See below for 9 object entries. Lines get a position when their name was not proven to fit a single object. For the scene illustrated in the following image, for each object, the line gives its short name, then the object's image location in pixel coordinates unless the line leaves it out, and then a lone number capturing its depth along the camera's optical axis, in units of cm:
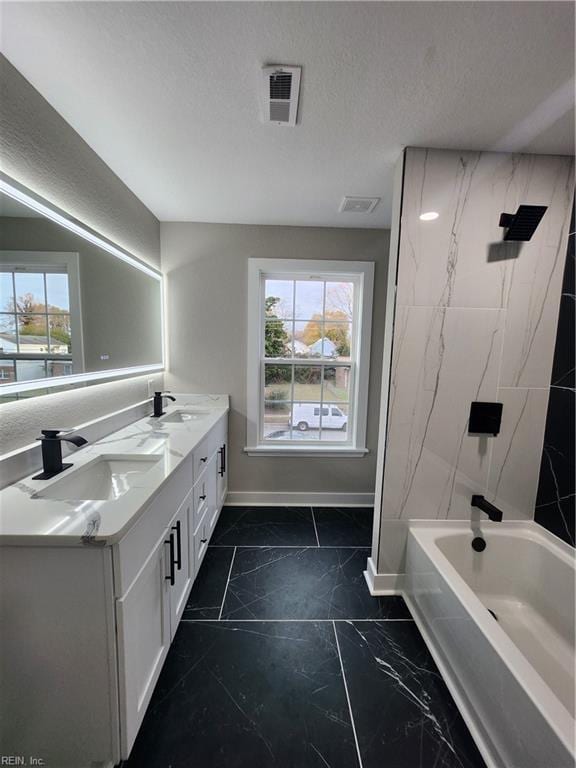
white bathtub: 92
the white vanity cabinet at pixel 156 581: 94
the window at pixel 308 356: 260
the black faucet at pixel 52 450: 118
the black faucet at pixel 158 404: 225
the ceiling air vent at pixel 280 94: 111
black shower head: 146
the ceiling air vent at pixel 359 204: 204
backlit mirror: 113
